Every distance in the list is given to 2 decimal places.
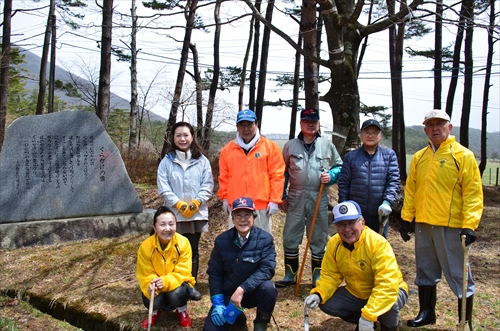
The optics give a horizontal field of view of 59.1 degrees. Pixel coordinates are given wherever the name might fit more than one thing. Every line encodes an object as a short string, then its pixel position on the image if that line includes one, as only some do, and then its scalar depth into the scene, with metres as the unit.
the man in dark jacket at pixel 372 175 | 3.94
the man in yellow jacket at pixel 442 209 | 3.35
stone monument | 6.14
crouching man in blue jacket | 3.31
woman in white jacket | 4.25
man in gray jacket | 4.28
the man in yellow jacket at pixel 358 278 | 2.96
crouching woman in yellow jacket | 3.52
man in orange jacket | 4.11
